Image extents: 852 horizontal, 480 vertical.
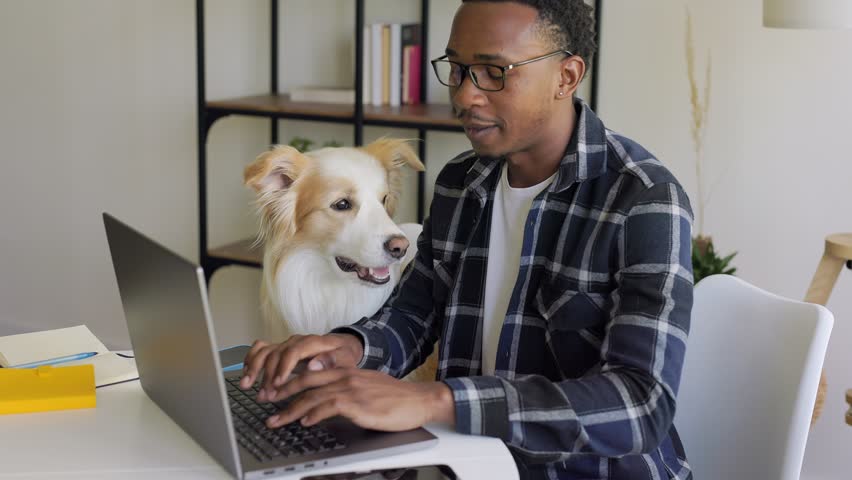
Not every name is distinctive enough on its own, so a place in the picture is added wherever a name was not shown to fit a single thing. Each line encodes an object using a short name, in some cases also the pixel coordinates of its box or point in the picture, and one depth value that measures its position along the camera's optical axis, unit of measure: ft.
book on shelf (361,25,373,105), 9.80
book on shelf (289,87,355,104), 10.14
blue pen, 4.81
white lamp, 6.83
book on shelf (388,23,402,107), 9.73
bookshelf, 9.32
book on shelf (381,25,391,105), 9.74
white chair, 4.54
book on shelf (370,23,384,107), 9.73
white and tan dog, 6.64
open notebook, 4.65
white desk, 3.60
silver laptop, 3.42
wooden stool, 7.41
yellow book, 4.19
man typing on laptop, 3.92
